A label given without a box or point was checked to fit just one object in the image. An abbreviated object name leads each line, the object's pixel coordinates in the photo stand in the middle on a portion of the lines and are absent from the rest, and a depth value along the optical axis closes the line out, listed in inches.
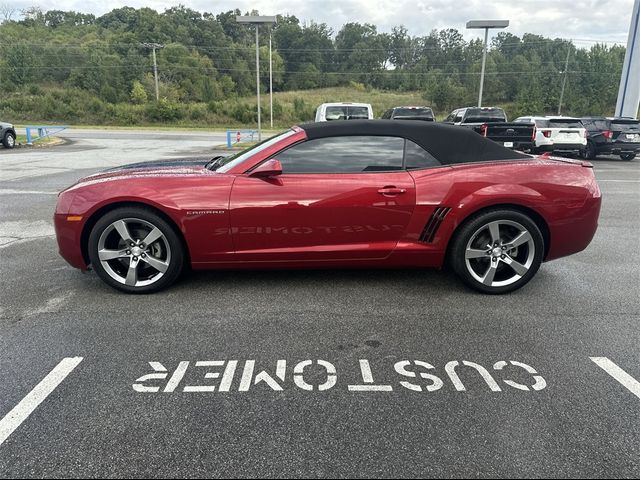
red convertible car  152.3
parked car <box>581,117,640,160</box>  621.9
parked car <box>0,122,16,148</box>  732.7
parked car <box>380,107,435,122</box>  653.9
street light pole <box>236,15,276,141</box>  757.9
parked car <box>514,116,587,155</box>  609.6
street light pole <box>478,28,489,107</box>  889.5
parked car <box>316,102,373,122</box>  570.3
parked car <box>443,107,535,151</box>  549.6
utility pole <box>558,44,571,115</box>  2524.6
